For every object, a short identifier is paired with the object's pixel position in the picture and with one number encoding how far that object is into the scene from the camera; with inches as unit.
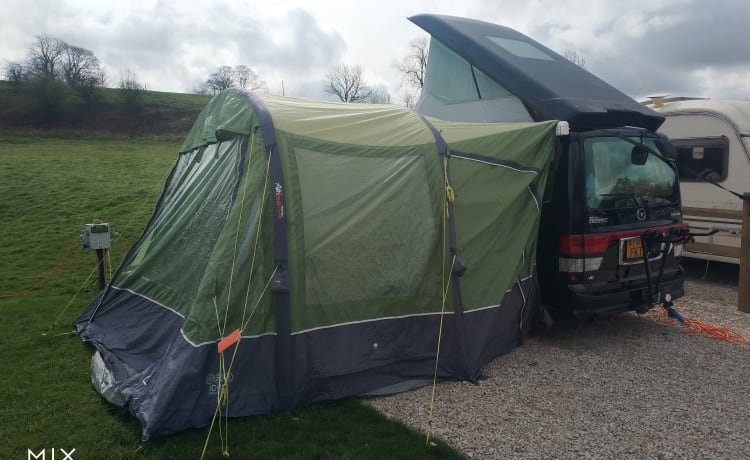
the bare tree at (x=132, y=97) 1535.4
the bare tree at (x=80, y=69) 1608.8
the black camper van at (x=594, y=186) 200.7
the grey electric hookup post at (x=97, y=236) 266.1
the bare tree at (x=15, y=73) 1533.7
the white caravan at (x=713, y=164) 302.2
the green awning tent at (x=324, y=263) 151.0
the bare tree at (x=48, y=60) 1759.8
